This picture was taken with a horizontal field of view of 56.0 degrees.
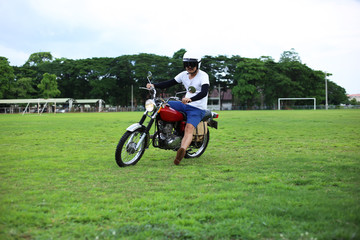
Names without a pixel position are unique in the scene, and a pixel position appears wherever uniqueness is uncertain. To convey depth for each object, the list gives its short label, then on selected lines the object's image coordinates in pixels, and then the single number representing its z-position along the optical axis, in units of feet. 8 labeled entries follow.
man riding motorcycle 19.70
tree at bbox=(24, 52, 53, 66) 281.95
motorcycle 18.92
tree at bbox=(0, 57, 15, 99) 215.92
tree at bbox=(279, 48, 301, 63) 261.44
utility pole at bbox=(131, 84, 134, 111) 239.21
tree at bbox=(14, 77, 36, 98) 228.84
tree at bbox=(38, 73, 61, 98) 214.90
